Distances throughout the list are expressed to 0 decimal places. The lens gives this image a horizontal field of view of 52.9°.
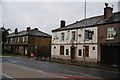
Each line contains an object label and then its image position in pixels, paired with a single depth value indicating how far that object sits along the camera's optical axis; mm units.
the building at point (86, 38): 18097
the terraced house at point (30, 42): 33271
